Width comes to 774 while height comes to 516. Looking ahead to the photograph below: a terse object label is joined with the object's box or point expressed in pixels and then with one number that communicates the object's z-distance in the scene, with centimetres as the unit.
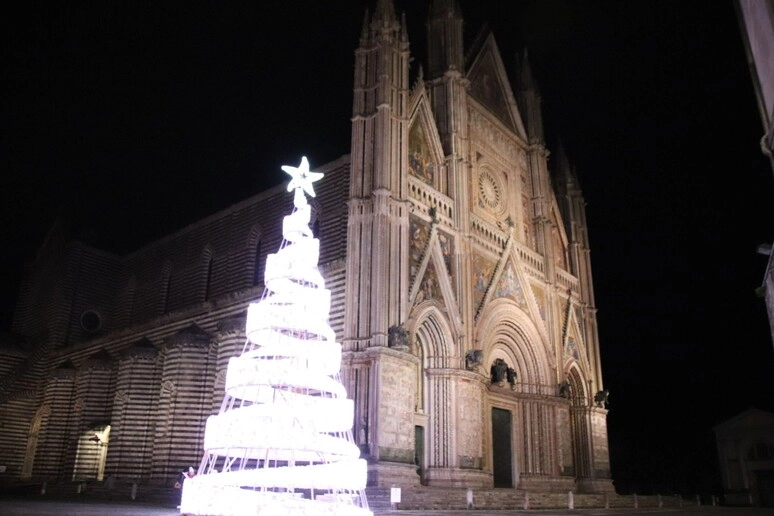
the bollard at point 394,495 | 1530
